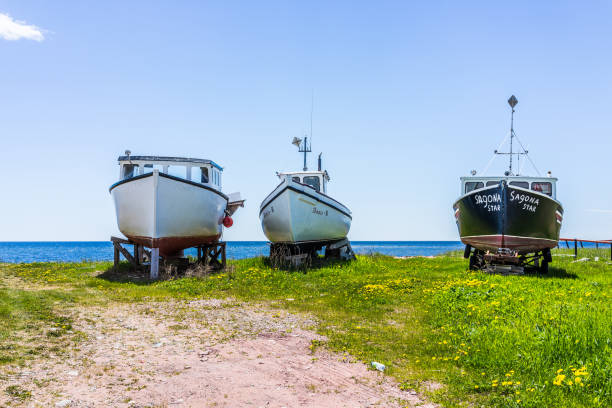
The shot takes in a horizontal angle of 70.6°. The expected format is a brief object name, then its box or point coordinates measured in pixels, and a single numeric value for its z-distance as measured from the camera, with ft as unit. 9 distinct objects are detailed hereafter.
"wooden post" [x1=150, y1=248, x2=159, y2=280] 51.34
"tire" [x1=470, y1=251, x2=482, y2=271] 57.98
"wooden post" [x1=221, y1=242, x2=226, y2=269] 62.57
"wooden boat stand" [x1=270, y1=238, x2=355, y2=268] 61.52
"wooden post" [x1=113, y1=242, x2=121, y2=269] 59.31
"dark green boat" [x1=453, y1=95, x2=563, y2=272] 51.13
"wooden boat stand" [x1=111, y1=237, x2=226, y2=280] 59.52
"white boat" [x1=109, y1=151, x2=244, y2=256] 52.23
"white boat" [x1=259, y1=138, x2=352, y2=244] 60.75
